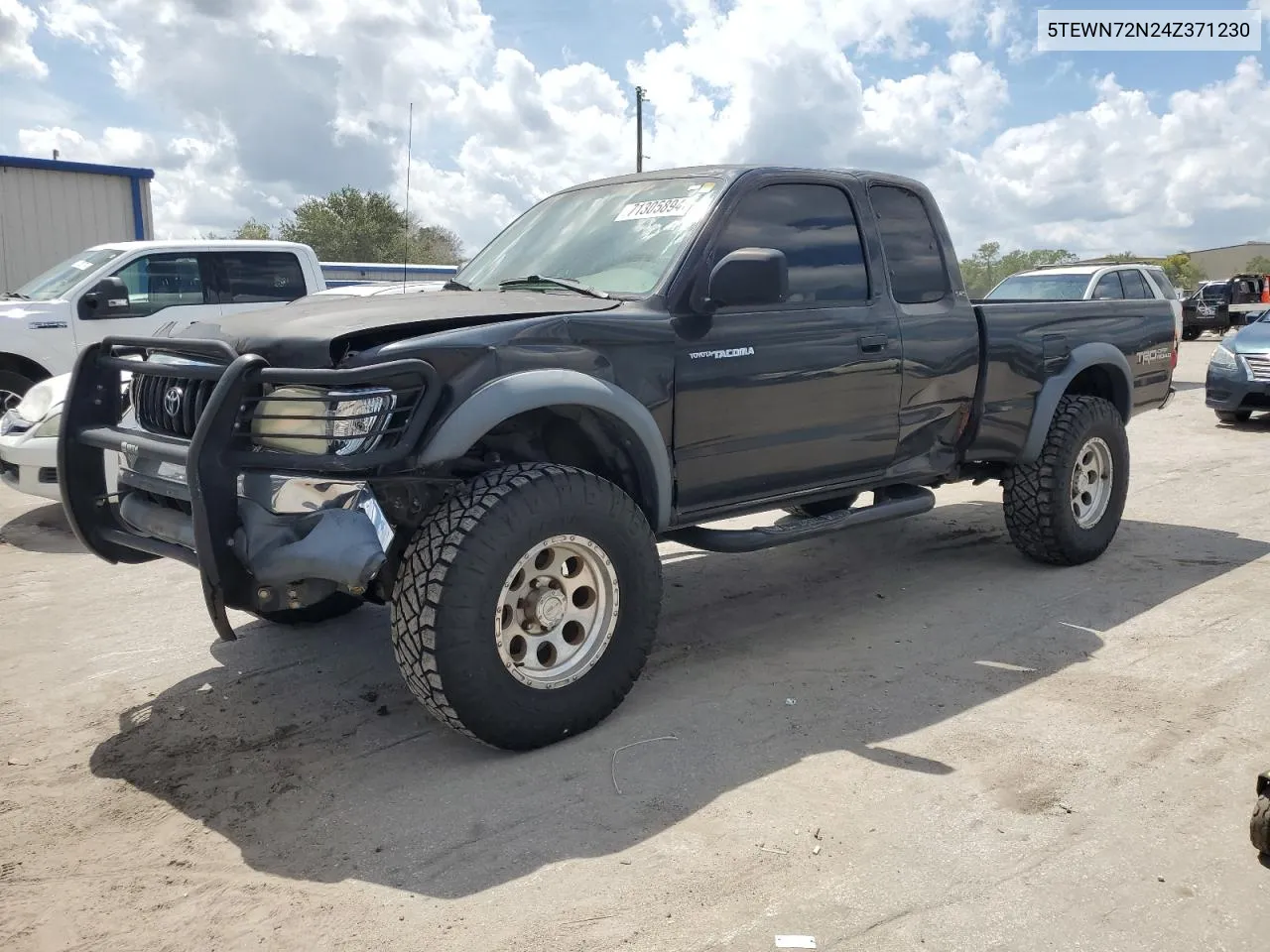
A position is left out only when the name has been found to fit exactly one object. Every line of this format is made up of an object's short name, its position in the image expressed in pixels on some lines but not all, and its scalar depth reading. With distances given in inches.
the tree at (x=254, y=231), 1578.5
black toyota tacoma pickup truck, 133.1
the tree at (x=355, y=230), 1360.7
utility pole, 1291.1
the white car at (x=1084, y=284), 578.6
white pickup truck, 360.2
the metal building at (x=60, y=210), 608.1
